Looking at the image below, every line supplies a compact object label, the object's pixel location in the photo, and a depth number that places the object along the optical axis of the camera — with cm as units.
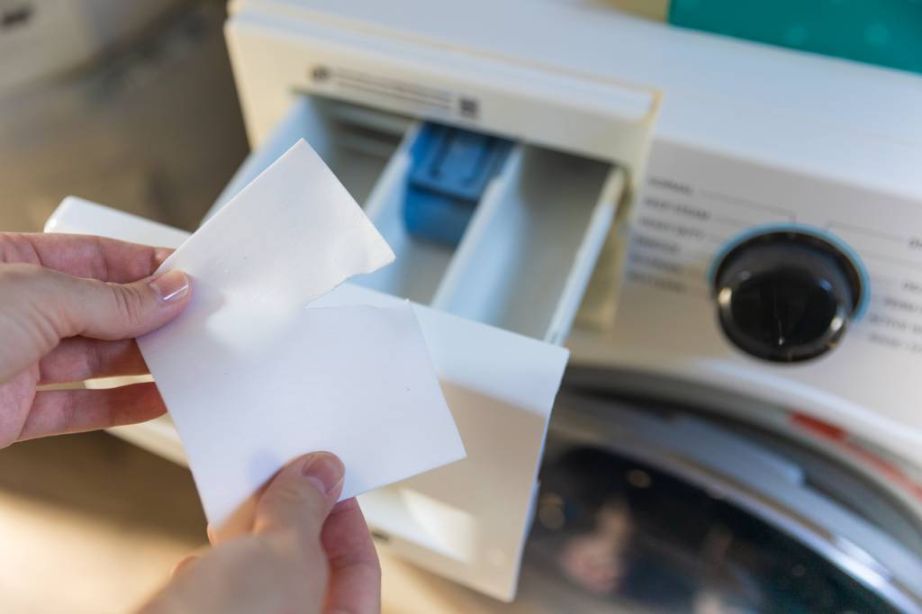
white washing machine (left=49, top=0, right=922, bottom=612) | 43
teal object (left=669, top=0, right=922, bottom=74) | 46
